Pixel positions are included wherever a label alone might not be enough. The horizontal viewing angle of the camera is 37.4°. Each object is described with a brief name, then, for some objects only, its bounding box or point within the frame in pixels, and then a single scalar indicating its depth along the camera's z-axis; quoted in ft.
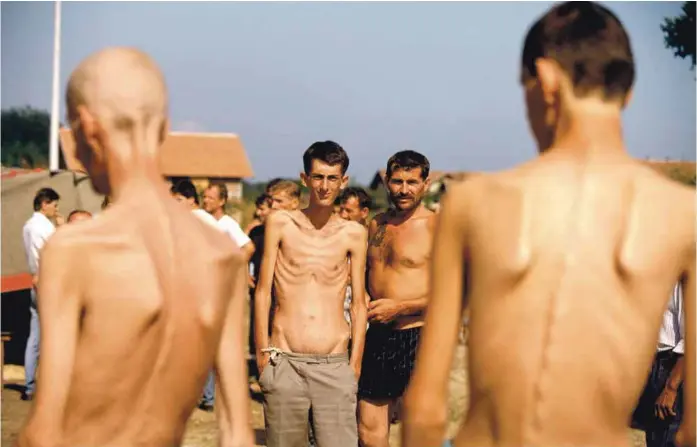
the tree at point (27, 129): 230.89
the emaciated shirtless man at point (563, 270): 8.73
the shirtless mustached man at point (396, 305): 22.88
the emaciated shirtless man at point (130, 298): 8.11
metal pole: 66.80
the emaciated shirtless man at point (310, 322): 20.53
